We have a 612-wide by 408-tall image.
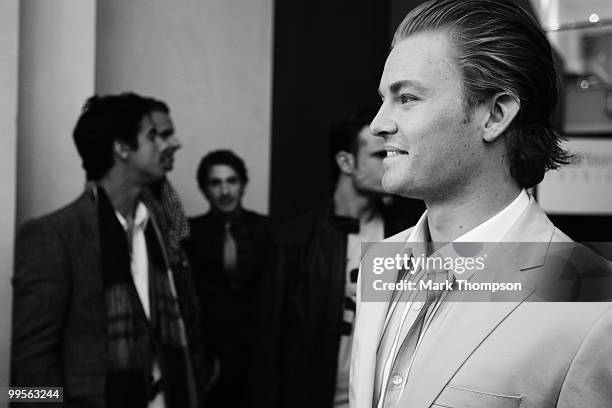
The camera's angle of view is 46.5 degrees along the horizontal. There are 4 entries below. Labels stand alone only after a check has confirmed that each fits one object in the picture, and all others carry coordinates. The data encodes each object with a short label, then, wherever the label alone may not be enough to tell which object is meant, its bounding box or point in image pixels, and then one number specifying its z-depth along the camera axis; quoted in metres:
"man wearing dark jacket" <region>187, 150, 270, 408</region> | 3.30
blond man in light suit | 1.28
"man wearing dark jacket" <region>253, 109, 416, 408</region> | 2.73
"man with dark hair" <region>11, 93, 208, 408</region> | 2.35
